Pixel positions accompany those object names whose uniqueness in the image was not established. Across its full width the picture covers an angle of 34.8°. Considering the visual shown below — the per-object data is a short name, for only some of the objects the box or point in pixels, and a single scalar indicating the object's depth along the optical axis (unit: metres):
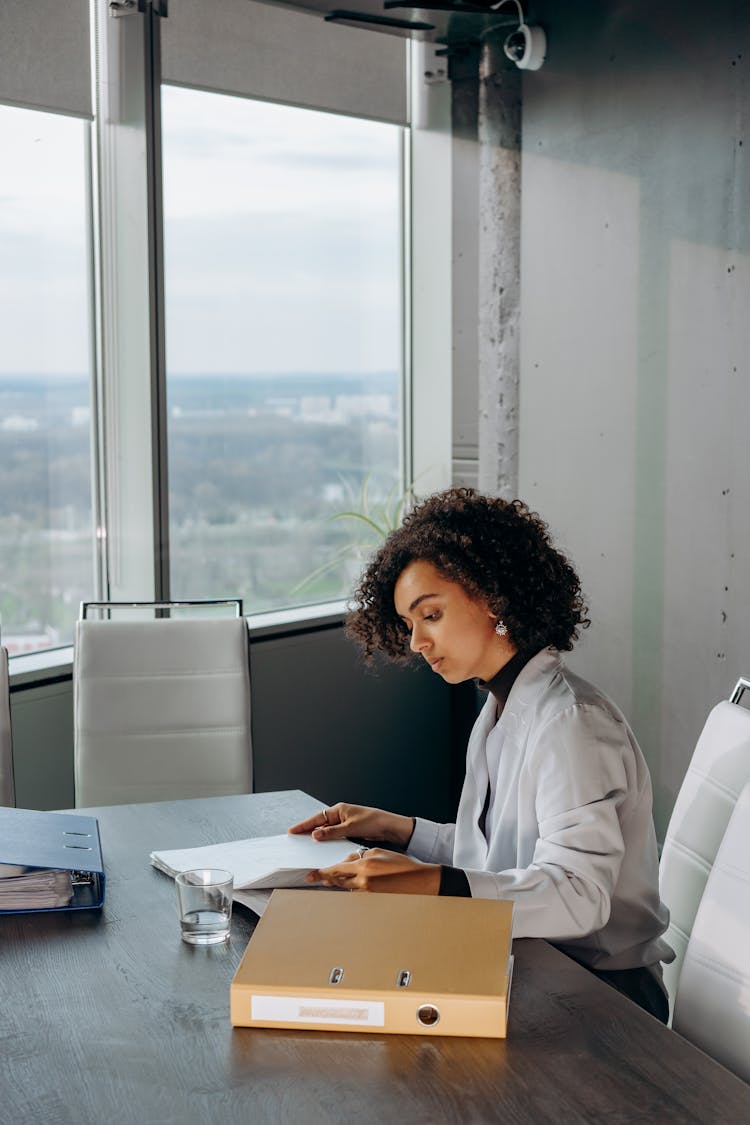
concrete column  4.16
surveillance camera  3.91
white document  1.79
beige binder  1.34
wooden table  1.21
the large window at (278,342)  4.01
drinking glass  1.65
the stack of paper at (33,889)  1.74
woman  1.68
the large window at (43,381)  3.61
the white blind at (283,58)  3.82
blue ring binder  1.77
